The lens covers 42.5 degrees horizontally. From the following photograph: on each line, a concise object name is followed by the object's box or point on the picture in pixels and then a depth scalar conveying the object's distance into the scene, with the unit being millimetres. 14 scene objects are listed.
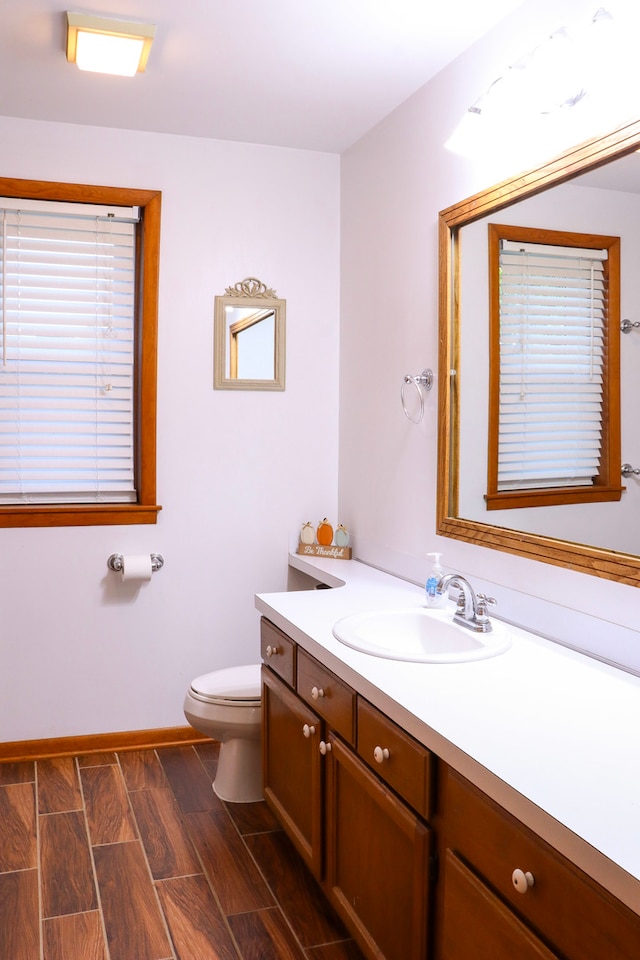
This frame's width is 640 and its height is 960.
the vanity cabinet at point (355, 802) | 1622
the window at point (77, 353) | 3170
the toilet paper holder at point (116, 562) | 3291
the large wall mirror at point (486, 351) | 1812
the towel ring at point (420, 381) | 2748
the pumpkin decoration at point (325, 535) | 3442
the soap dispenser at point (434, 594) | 2359
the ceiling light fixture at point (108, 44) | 2322
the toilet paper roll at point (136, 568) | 3236
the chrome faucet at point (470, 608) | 2118
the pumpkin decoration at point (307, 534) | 3490
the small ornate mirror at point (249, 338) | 3395
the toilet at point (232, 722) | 2793
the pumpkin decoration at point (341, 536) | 3396
